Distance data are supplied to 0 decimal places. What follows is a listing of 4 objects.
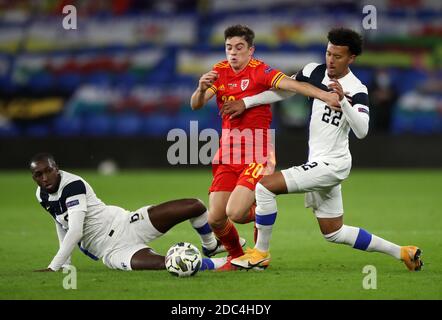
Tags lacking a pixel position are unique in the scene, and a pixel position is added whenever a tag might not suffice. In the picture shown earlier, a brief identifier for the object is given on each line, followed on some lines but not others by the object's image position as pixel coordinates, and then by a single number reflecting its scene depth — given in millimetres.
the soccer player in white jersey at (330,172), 14250
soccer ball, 14008
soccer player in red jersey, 15258
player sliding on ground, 14586
